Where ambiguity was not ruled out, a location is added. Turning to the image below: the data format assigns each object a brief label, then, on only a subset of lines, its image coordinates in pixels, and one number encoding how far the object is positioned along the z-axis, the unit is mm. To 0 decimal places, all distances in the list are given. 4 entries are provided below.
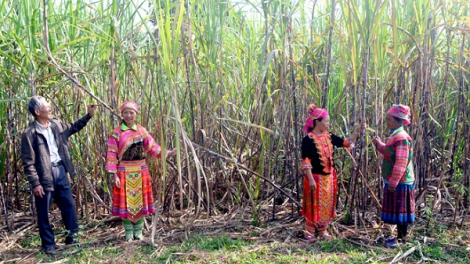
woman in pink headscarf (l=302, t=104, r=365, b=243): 2770
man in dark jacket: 2637
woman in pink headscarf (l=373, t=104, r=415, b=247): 2598
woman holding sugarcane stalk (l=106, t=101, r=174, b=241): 2809
